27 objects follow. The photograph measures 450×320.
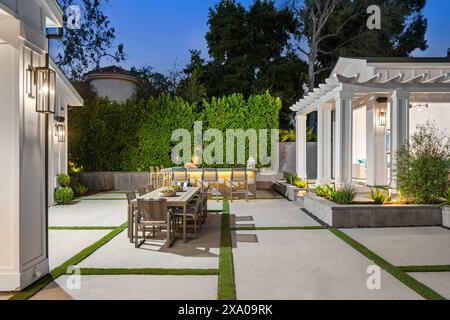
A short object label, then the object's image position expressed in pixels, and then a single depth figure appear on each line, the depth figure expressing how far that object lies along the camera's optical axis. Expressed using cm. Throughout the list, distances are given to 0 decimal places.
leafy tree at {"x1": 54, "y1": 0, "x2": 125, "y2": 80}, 2573
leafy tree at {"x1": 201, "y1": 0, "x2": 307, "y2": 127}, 2267
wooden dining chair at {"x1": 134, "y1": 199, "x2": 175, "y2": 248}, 646
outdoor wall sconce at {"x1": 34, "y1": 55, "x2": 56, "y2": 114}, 475
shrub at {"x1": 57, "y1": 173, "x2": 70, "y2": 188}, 1224
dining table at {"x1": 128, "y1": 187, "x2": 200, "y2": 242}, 682
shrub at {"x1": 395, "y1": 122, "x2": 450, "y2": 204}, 863
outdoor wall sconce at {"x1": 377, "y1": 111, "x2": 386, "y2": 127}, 1377
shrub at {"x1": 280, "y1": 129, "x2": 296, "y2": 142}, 1812
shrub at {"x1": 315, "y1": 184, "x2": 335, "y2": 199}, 964
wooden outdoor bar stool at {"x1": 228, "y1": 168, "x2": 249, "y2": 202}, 1253
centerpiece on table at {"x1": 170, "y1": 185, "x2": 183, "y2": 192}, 798
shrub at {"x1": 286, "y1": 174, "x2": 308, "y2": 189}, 1302
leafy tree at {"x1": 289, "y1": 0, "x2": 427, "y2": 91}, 2275
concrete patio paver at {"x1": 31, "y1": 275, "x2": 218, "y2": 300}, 419
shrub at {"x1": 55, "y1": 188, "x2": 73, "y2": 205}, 1173
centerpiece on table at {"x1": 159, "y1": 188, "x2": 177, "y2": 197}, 748
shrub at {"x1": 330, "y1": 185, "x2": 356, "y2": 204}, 878
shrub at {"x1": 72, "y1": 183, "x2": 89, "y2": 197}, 1446
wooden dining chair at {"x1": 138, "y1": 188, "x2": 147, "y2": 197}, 796
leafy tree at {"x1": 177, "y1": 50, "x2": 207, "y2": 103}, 1842
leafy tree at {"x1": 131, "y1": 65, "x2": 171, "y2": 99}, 2756
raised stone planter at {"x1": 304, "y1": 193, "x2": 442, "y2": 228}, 828
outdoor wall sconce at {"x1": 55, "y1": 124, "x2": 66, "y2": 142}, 1226
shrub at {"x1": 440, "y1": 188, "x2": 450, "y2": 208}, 836
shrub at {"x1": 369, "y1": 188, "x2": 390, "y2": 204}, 892
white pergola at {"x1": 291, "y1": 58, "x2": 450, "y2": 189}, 1003
